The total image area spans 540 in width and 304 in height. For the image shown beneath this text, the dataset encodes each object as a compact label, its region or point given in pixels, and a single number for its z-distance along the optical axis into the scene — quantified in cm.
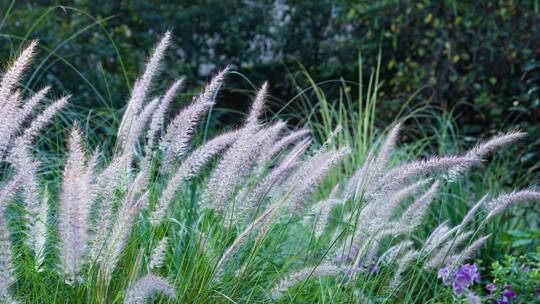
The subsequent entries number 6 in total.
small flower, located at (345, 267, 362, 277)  232
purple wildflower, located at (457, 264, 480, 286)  303
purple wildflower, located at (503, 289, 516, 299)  327
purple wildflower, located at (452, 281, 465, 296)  298
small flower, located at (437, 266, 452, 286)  288
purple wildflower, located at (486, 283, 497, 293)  326
